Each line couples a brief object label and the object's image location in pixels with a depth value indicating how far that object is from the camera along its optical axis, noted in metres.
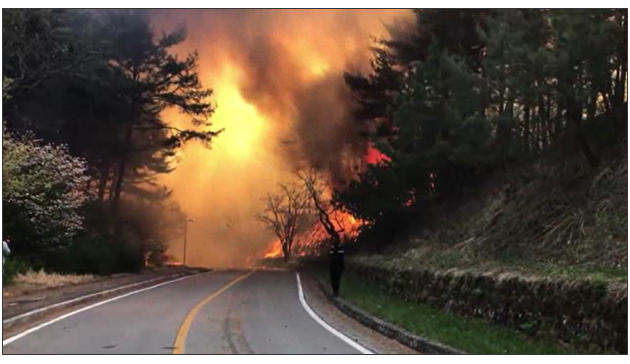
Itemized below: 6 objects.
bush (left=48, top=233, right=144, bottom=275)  26.45
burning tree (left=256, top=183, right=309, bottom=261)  42.34
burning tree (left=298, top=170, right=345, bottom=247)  32.56
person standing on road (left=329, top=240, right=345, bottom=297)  18.27
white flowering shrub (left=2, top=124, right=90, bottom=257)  17.31
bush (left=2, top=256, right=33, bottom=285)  20.89
